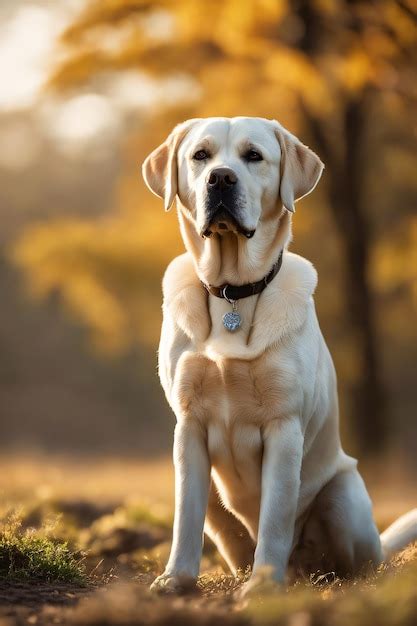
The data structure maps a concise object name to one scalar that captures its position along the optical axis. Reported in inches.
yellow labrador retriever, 282.7
